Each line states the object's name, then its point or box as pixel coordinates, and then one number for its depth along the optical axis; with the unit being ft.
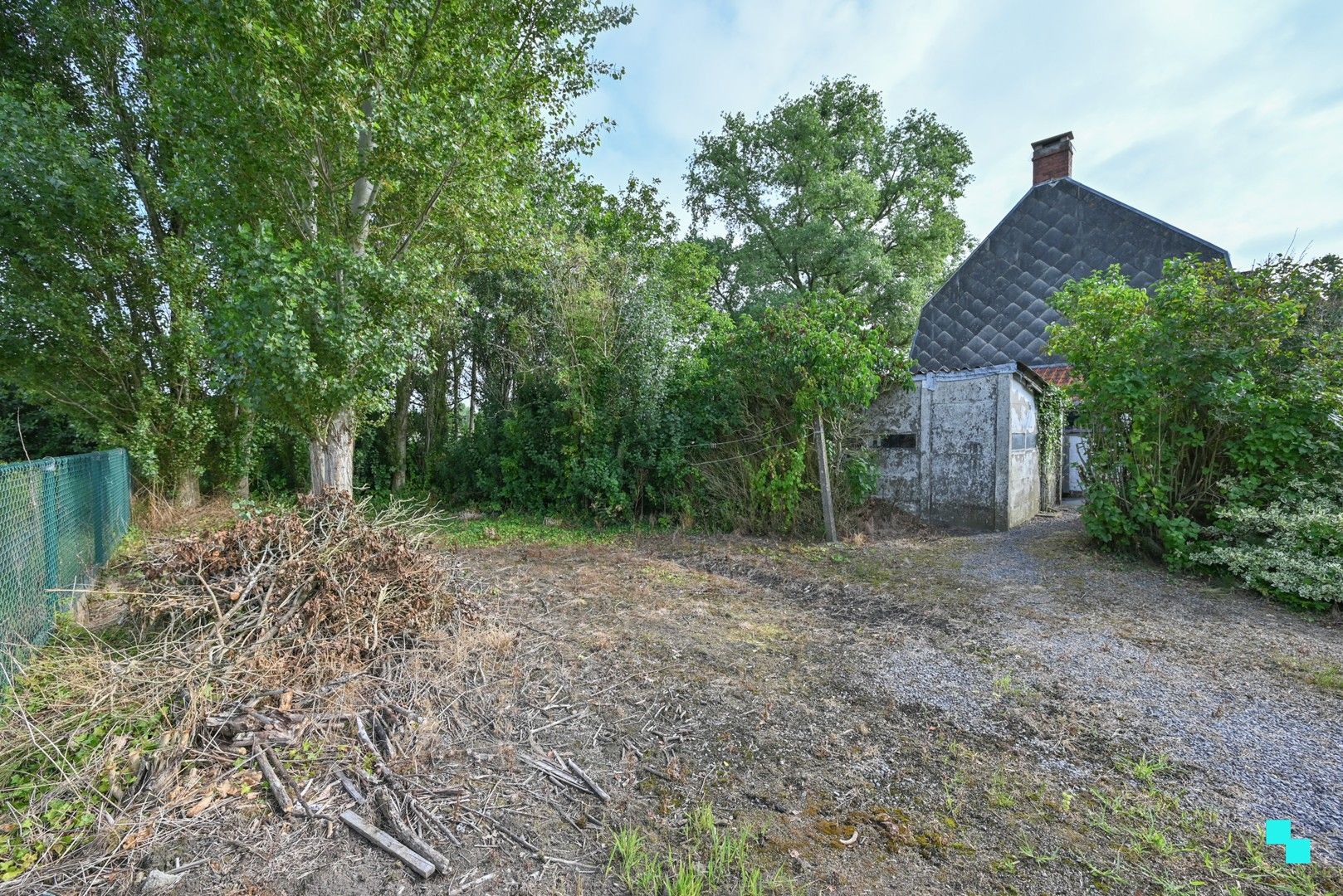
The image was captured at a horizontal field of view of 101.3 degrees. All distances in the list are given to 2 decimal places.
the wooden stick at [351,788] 7.24
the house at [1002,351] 24.29
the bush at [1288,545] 13.94
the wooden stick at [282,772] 7.04
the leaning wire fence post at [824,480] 23.17
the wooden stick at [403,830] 6.29
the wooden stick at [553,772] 7.80
